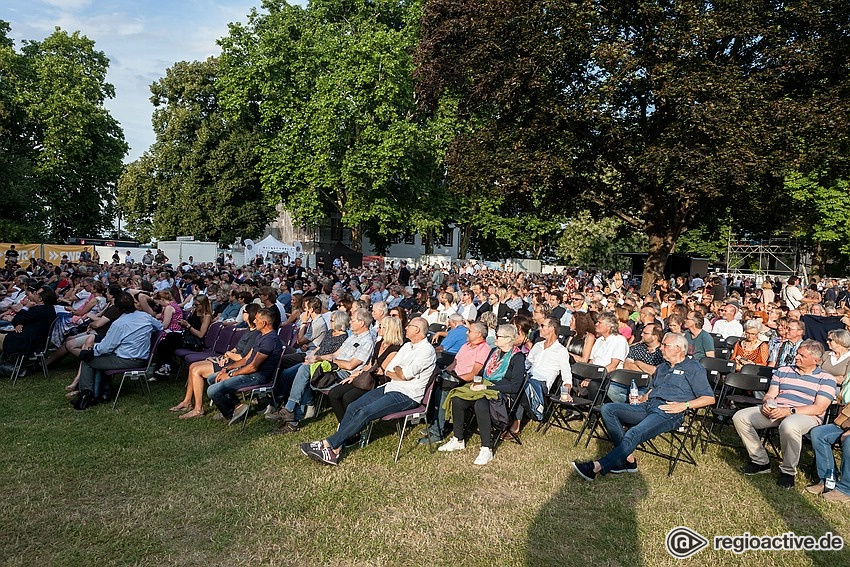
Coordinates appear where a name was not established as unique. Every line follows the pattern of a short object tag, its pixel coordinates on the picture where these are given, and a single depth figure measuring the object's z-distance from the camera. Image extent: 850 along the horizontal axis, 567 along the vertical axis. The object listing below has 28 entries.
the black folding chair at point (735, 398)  5.76
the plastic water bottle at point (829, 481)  4.77
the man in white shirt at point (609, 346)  6.48
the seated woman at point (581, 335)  7.10
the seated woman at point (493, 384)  5.51
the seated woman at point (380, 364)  5.91
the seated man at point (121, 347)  6.73
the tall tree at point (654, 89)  13.28
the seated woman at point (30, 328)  7.72
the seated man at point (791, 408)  4.97
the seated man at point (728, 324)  9.05
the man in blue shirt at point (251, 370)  6.12
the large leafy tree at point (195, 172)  32.38
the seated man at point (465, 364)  5.95
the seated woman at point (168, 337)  7.82
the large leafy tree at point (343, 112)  26.61
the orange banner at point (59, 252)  22.64
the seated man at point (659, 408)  5.05
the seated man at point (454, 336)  7.60
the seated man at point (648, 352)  6.34
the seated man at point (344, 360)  6.18
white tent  26.06
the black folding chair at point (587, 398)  5.97
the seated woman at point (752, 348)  6.93
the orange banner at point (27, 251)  21.67
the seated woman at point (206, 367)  6.46
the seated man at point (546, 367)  5.95
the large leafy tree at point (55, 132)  28.61
